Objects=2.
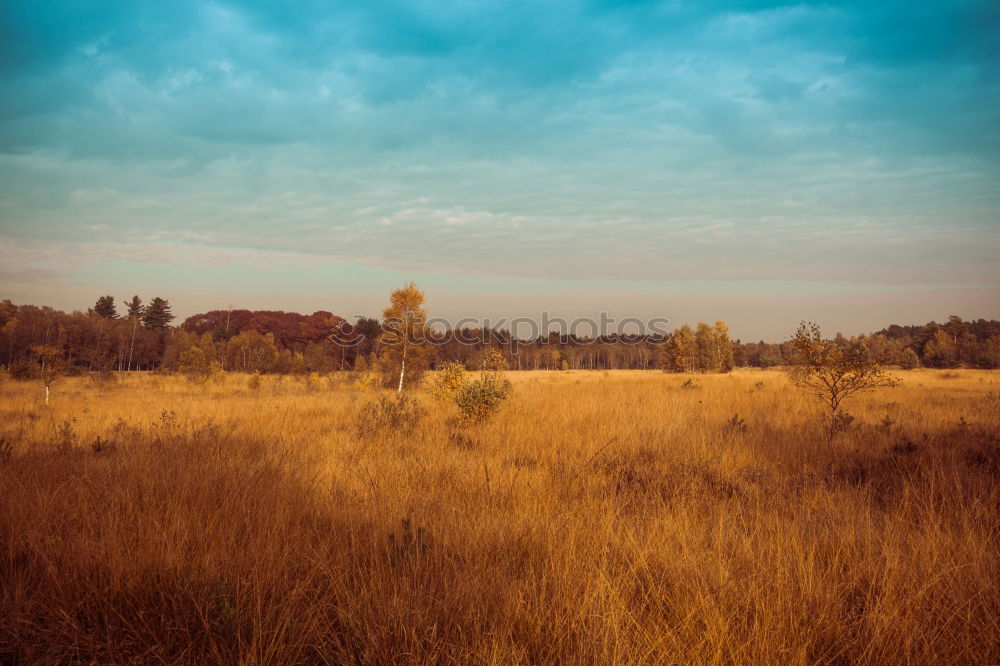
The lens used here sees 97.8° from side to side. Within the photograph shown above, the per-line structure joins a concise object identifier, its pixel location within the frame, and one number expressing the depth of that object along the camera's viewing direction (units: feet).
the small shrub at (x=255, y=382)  81.36
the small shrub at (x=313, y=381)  87.92
